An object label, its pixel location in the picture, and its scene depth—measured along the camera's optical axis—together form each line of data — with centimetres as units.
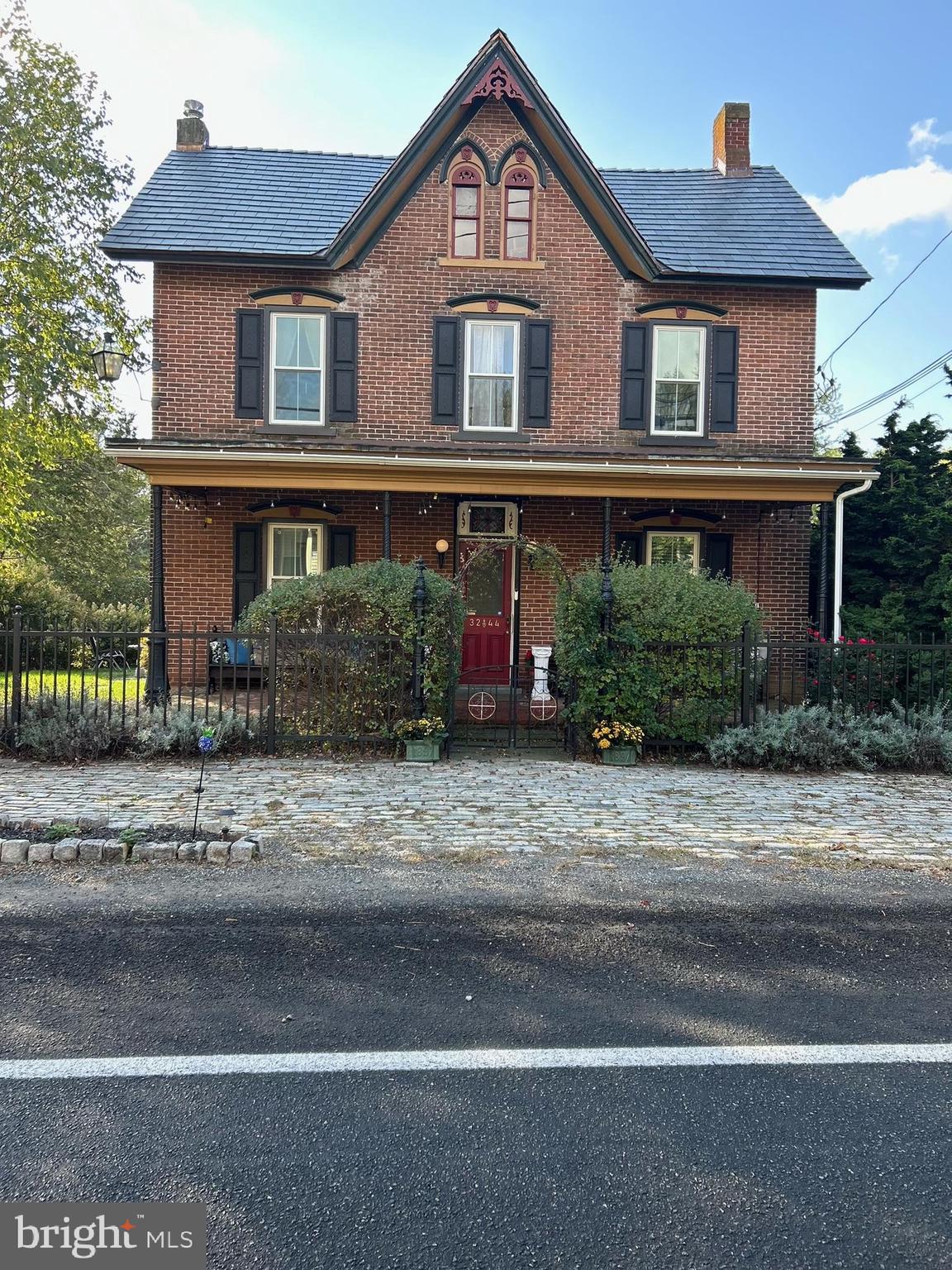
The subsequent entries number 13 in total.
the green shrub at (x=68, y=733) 842
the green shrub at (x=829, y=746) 873
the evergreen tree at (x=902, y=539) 1276
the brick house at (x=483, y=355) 1382
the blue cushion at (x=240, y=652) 1309
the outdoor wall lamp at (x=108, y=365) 1309
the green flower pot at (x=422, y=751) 883
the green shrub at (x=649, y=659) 904
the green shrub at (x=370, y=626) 889
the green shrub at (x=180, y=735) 852
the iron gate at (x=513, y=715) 976
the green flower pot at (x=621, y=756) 895
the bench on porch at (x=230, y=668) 1295
